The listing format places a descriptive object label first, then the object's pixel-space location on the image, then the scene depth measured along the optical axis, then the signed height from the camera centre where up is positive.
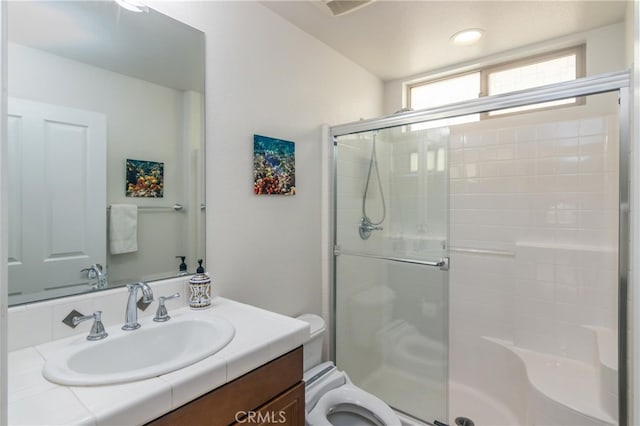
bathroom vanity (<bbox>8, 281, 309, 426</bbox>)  0.72 -0.42
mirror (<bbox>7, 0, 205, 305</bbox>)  1.05 +0.25
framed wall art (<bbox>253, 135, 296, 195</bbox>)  1.77 +0.26
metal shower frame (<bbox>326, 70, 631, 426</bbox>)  1.37 +0.31
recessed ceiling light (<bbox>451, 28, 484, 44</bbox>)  2.08 +1.16
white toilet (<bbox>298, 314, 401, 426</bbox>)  1.52 -0.93
